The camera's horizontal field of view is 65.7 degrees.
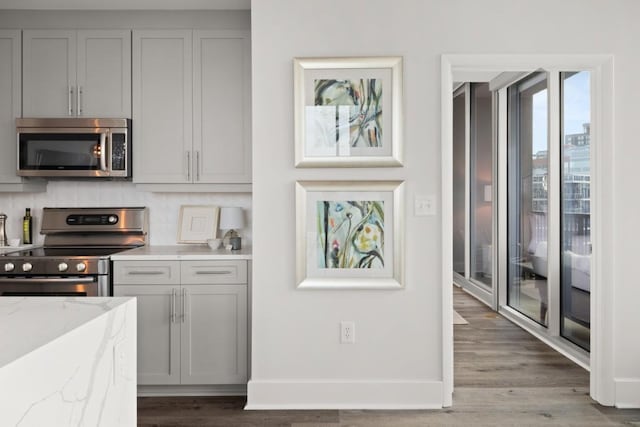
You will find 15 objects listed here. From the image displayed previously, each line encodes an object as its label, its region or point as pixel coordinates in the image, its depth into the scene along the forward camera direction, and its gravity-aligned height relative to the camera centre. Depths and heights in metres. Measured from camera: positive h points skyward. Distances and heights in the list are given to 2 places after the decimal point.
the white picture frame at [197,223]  3.69 -0.09
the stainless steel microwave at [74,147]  3.41 +0.44
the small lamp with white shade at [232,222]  3.48 -0.07
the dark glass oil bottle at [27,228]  3.71 -0.12
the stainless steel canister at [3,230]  3.70 -0.14
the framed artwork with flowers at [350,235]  2.94 -0.14
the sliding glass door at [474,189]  5.76 +0.29
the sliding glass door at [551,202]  3.77 +0.08
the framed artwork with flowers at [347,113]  2.93 +0.59
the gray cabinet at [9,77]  3.44 +0.93
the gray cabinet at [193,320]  3.10 -0.68
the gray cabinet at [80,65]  3.45 +1.02
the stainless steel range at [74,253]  3.03 -0.27
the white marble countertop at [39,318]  1.04 -0.28
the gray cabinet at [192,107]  3.45 +0.73
